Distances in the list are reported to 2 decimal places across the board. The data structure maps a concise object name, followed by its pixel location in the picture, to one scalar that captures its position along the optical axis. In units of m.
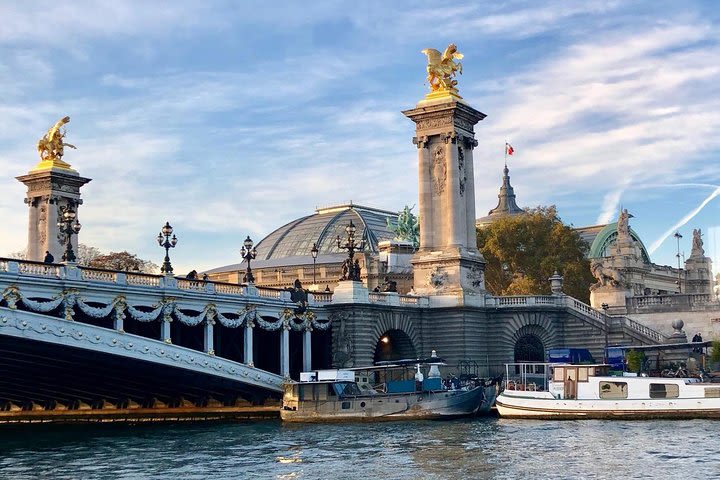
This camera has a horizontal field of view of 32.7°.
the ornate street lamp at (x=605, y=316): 72.49
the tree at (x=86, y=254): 120.34
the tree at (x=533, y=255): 100.12
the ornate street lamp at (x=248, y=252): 67.62
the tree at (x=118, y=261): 115.25
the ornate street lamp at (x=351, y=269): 71.31
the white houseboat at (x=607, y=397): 55.78
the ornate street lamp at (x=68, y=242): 56.24
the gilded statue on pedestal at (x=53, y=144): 84.88
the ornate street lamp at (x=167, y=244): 60.50
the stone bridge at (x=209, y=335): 55.22
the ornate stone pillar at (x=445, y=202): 76.12
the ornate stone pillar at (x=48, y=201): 84.38
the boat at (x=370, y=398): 60.69
